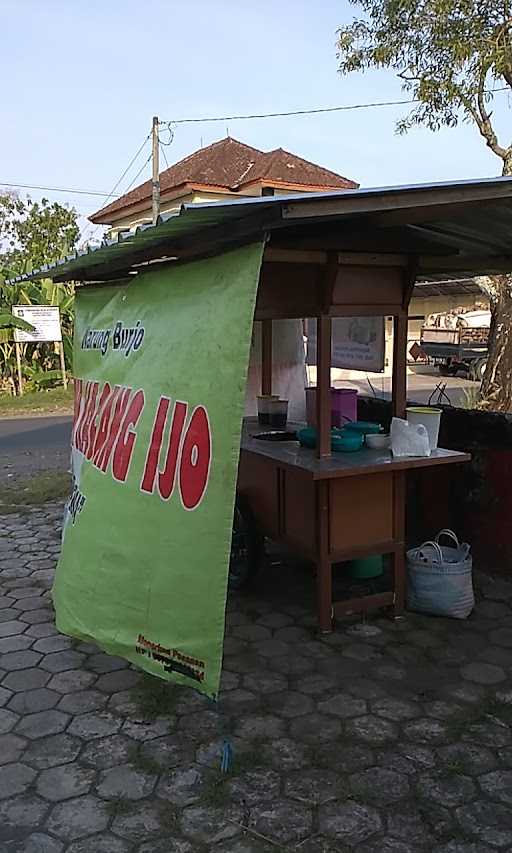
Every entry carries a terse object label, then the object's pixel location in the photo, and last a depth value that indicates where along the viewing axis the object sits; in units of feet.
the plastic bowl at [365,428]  14.71
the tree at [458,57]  24.59
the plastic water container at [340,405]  16.14
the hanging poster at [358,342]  18.20
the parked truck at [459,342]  67.97
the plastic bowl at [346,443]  13.89
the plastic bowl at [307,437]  14.17
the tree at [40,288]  52.34
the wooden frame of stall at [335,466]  12.55
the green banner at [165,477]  8.25
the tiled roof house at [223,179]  64.13
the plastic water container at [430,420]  14.29
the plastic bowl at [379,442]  14.24
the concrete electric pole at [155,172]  57.80
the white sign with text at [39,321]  49.47
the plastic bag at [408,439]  13.56
